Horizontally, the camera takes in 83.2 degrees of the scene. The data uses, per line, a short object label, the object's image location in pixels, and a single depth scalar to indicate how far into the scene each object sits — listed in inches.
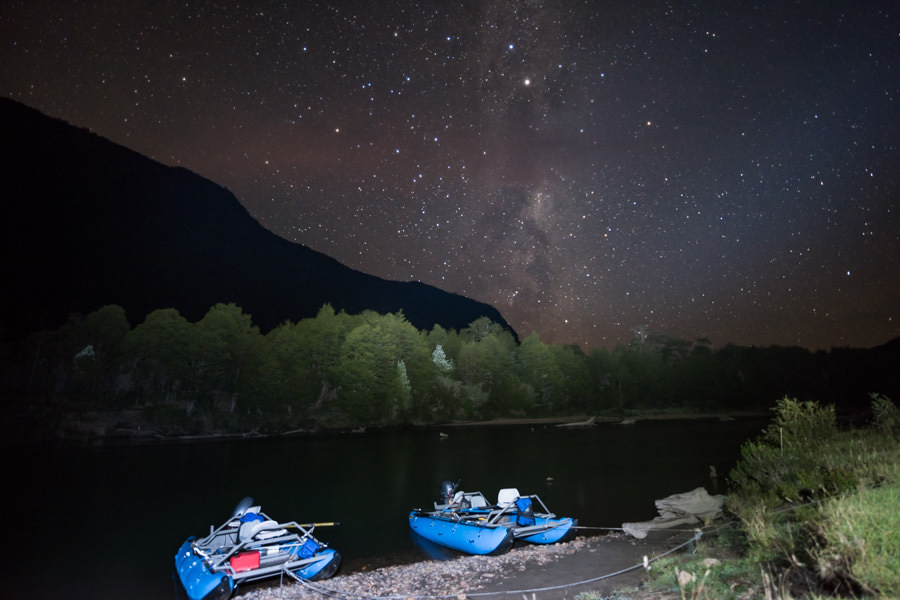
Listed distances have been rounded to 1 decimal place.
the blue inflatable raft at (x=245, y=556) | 608.7
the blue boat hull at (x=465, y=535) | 737.0
